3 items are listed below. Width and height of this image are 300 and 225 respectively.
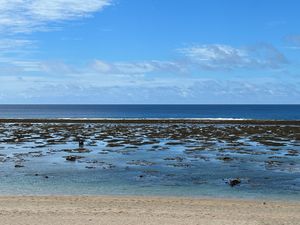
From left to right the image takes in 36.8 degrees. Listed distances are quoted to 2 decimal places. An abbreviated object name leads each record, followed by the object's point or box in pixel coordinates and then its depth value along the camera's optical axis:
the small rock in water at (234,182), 24.76
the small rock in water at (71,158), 35.44
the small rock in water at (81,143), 46.03
